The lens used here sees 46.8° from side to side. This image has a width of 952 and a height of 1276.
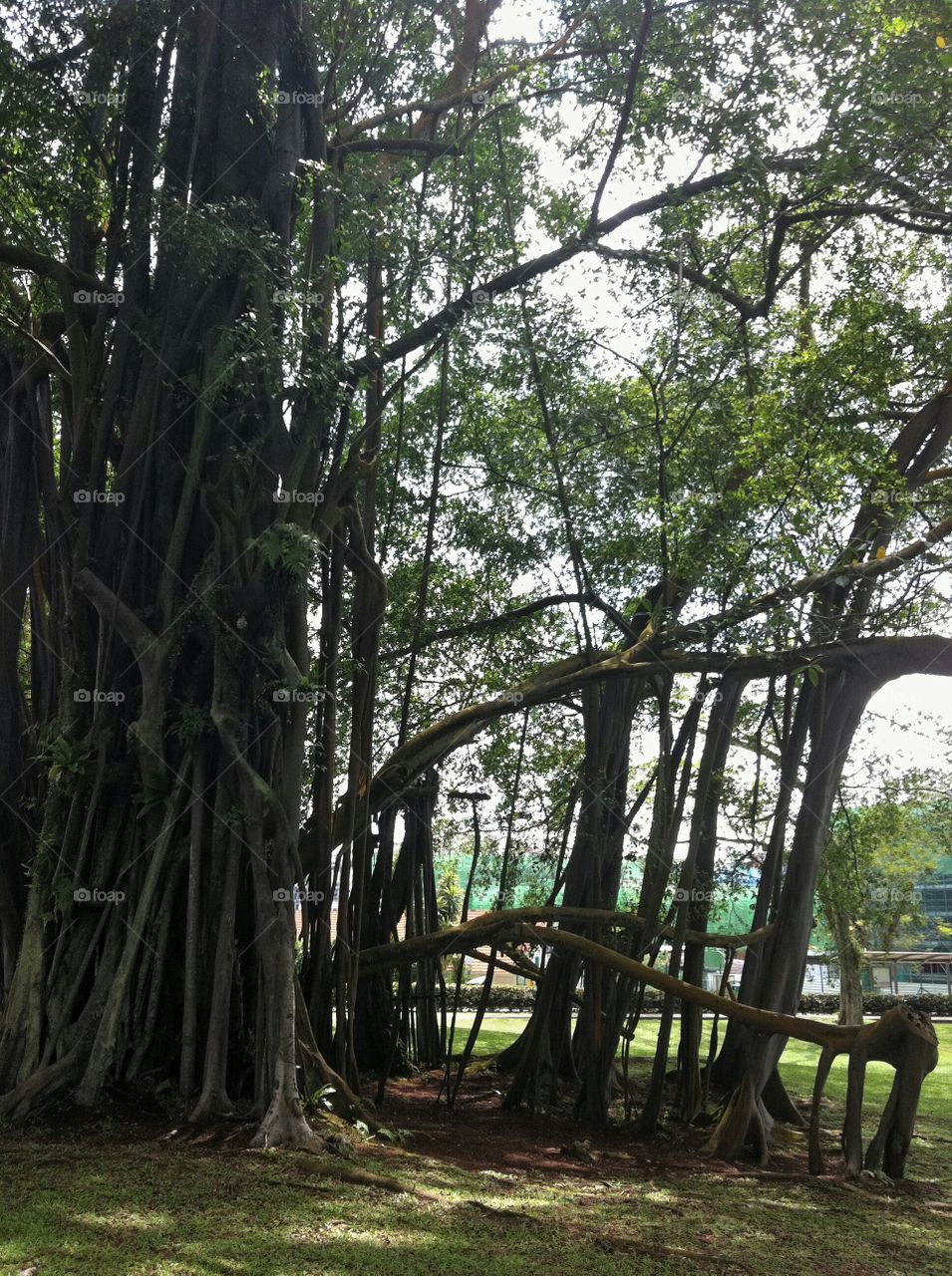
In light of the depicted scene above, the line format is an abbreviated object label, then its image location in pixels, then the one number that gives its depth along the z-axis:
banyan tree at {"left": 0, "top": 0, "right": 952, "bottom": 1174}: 5.27
